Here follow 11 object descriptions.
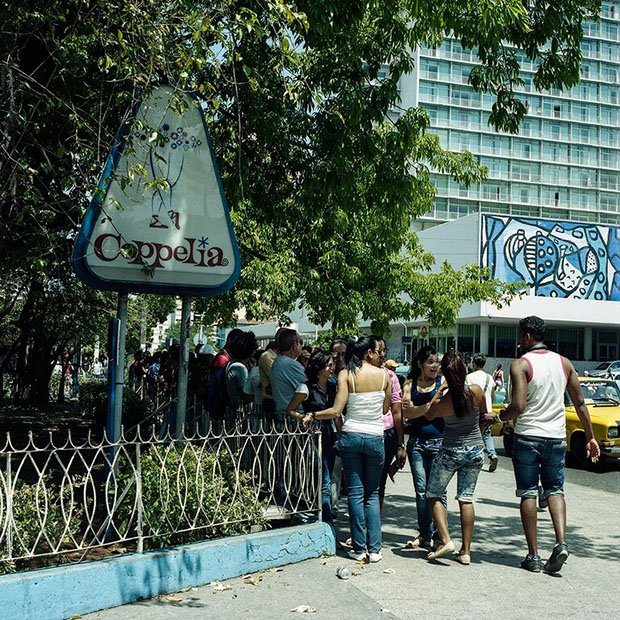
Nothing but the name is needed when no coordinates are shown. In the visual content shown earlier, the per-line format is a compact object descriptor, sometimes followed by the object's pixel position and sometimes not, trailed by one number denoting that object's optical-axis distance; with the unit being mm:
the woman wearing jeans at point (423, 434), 7227
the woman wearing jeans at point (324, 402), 7367
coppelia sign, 6770
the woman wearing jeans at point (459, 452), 6613
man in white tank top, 6500
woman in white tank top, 6609
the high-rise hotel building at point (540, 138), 84562
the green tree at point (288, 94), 7281
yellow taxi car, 13336
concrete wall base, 5012
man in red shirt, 9527
